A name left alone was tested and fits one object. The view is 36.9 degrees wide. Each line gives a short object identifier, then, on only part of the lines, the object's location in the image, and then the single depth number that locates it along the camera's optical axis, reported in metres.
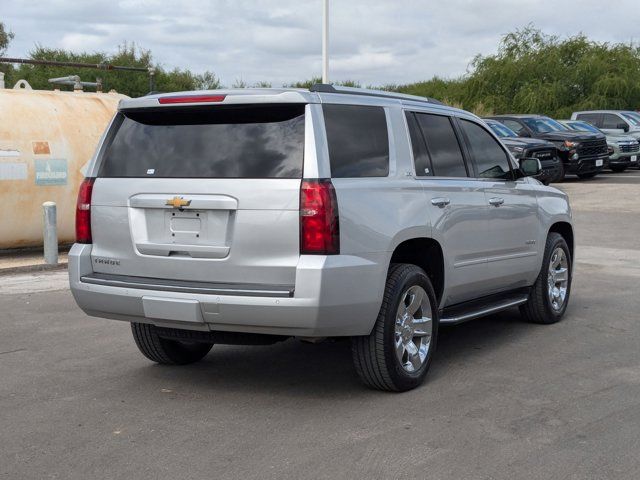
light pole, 25.28
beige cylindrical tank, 12.58
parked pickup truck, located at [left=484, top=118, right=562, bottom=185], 22.72
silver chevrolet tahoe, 5.42
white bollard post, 11.85
